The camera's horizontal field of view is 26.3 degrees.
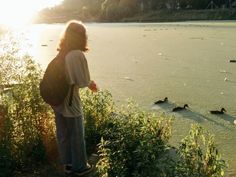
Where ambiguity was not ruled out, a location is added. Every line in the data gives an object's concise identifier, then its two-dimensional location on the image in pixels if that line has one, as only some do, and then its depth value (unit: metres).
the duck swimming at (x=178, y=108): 8.86
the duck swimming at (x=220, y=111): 8.43
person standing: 4.87
